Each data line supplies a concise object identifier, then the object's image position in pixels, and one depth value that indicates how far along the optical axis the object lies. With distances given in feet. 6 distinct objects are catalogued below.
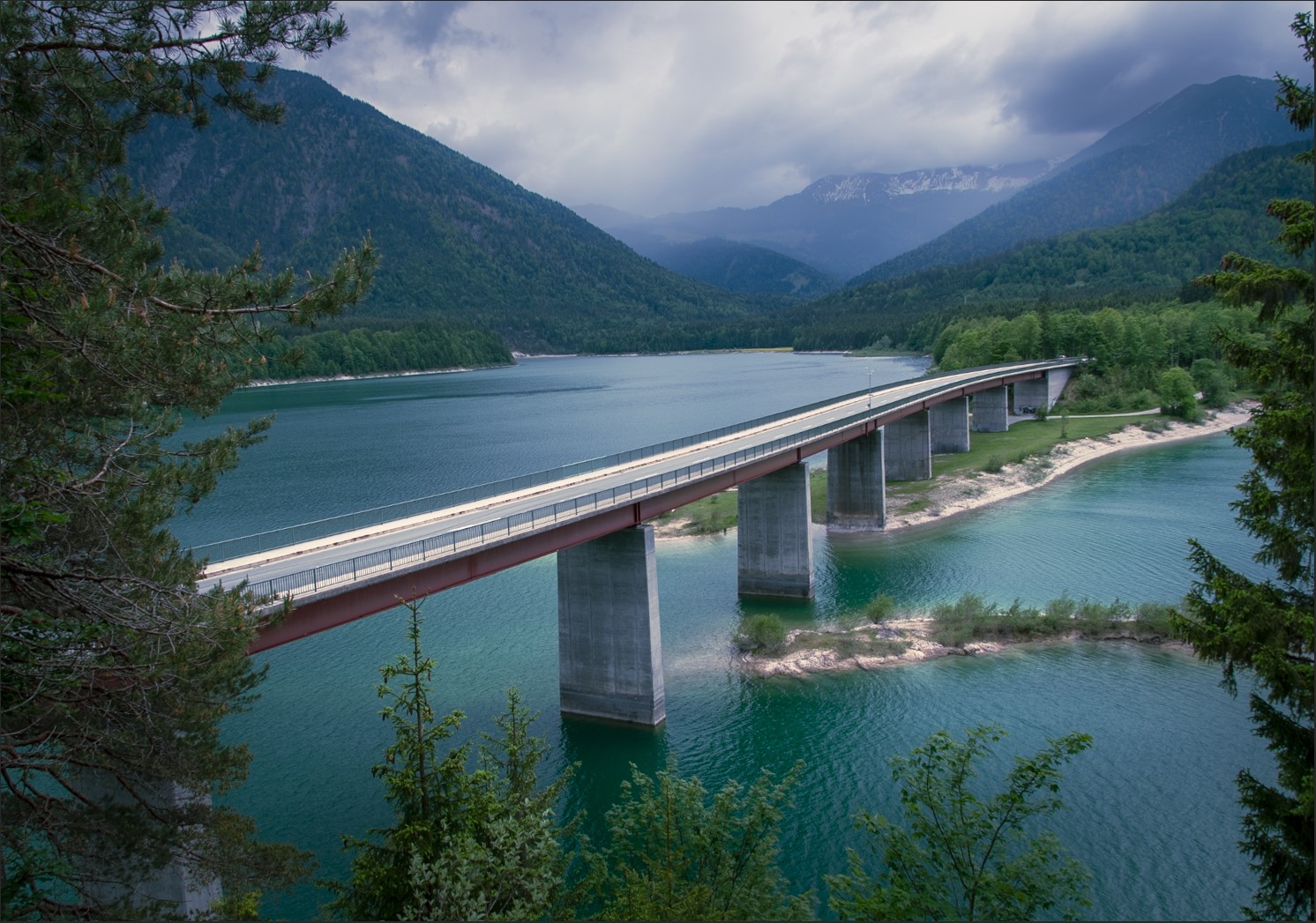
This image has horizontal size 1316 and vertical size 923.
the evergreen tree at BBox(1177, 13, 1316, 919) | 39.58
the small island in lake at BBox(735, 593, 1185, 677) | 113.60
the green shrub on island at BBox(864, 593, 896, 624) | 126.62
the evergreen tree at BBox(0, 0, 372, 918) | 35.29
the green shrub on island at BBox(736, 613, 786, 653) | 116.88
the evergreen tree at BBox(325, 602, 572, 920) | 38.47
